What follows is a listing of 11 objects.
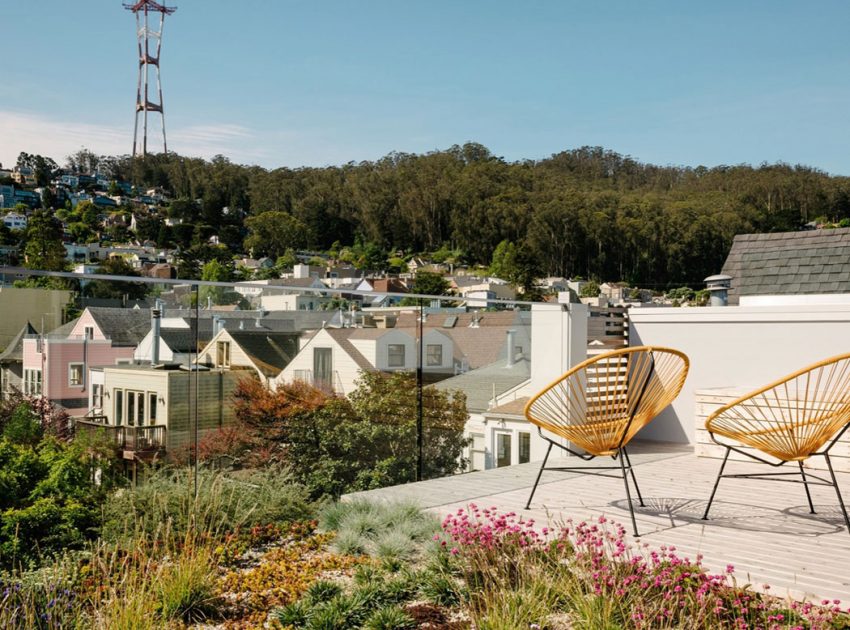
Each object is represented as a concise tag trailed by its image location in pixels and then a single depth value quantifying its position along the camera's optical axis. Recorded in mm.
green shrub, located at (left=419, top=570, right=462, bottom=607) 2752
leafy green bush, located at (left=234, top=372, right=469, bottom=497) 4137
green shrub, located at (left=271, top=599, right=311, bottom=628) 2551
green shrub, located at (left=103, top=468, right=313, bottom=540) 3393
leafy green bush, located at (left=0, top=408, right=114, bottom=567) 3080
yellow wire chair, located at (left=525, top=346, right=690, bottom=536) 3721
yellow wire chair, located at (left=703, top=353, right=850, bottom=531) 3484
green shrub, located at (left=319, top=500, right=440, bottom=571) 3256
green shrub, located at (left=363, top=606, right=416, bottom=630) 2480
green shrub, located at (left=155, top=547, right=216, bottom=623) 2600
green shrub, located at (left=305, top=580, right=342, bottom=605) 2732
